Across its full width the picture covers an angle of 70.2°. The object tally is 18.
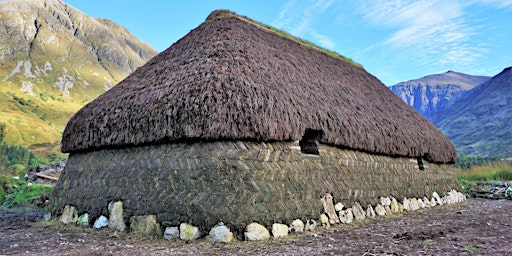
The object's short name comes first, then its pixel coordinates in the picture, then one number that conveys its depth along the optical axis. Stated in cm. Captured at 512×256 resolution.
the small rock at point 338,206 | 650
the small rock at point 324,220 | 607
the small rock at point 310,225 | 573
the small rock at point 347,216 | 659
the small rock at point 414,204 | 906
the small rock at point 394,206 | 830
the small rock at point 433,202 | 1013
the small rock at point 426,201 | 981
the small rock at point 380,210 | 765
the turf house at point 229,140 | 532
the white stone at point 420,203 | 948
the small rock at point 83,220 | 642
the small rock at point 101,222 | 611
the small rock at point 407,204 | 882
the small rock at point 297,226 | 551
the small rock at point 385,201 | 794
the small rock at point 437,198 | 1052
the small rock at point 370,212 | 735
